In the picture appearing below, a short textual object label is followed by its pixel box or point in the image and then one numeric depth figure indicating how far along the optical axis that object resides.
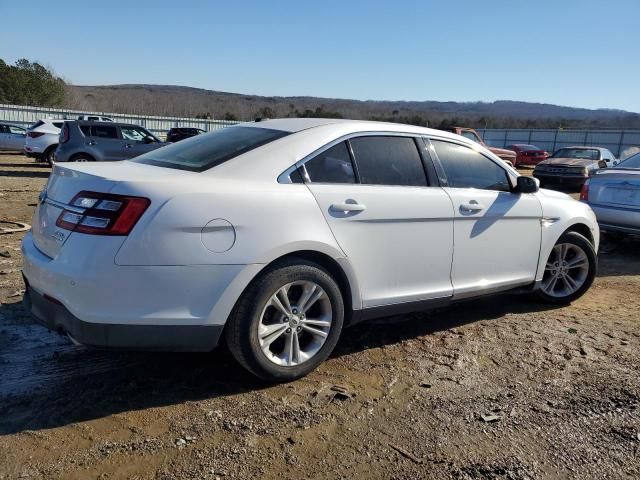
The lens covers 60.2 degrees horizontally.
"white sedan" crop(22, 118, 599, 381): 2.86
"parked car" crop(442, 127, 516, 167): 19.20
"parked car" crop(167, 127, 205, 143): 26.10
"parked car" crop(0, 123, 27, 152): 23.16
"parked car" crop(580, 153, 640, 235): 7.34
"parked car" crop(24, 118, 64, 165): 17.69
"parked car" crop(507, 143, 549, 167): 27.91
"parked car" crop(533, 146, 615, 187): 15.76
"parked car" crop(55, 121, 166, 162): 14.18
